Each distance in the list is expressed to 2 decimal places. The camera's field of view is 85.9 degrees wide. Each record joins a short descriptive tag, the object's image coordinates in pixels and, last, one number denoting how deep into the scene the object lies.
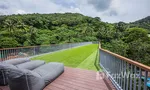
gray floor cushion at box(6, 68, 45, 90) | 1.65
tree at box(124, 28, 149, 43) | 24.36
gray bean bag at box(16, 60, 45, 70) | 2.38
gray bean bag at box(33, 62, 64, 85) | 2.11
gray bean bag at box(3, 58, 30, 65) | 2.50
